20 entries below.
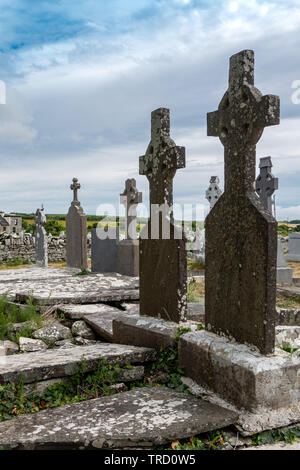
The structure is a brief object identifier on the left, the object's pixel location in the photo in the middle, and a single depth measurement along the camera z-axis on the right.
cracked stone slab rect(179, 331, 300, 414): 2.53
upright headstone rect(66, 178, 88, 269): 11.88
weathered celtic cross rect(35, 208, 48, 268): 15.01
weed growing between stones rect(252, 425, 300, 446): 2.43
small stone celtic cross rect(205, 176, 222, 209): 16.38
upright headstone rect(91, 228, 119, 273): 10.71
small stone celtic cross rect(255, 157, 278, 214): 11.46
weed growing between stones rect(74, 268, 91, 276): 9.97
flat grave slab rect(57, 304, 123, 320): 5.56
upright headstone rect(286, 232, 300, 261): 17.23
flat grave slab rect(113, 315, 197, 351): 3.56
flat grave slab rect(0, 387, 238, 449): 2.28
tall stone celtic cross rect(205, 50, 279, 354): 2.71
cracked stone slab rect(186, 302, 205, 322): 5.00
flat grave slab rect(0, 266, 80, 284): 9.62
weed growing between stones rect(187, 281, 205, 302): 7.10
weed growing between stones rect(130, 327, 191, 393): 3.20
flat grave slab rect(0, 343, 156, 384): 3.11
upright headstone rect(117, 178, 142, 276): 10.11
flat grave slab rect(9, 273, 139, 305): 6.25
